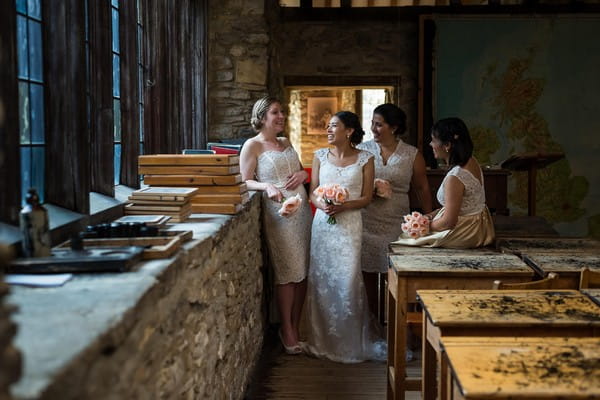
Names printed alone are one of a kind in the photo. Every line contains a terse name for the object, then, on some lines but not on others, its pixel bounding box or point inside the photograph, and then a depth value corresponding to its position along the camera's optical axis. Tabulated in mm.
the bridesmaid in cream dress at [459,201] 4883
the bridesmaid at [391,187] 5902
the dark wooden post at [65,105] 3145
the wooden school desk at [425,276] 3846
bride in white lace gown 5629
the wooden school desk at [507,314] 2697
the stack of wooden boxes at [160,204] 3678
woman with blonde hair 5641
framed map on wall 9055
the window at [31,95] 2948
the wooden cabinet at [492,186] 7016
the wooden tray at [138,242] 2736
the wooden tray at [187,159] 4219
